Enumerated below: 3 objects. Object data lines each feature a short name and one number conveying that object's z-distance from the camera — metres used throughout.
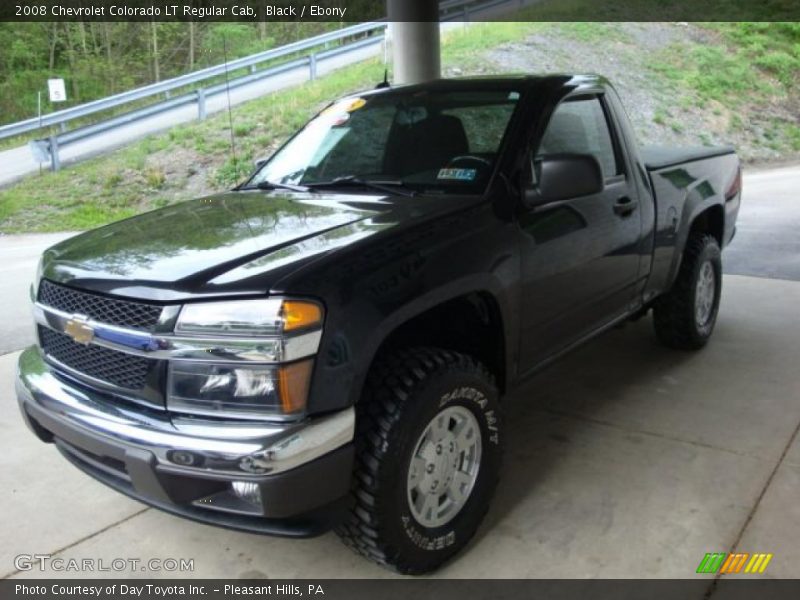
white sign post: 10.60
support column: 6.80
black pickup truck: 2.20
